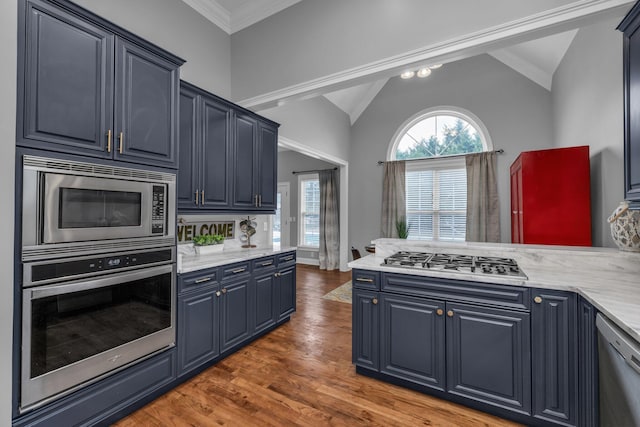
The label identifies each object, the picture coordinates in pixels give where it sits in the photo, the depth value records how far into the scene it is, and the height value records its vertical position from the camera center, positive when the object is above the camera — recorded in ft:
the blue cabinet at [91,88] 4.64 +2.51
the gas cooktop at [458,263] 6.34 -1.21
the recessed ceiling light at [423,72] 13.34 +7.03
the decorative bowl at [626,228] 6.14 -0.26
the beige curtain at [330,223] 21.18 -0.48
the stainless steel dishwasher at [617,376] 3.59 -2.32
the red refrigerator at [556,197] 9.04 +0.66
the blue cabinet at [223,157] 8.02 +2.00
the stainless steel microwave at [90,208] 4.64 +0.18
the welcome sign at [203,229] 9.51 -0.46
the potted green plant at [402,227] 17.97 -0.69
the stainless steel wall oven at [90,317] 4.65 -1.96
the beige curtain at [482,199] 16.29 +1.05
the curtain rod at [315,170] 21.38 +3.66
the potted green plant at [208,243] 9.43 -0.92
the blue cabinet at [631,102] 4.59 +1.95
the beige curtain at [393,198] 18.95 +1.28
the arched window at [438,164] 17.57 +3.41
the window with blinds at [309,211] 22.91 +0.47
